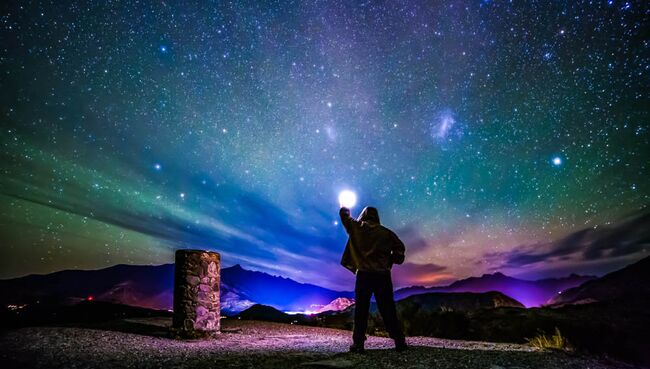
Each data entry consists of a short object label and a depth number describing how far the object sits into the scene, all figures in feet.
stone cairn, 27.55
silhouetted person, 17.39
